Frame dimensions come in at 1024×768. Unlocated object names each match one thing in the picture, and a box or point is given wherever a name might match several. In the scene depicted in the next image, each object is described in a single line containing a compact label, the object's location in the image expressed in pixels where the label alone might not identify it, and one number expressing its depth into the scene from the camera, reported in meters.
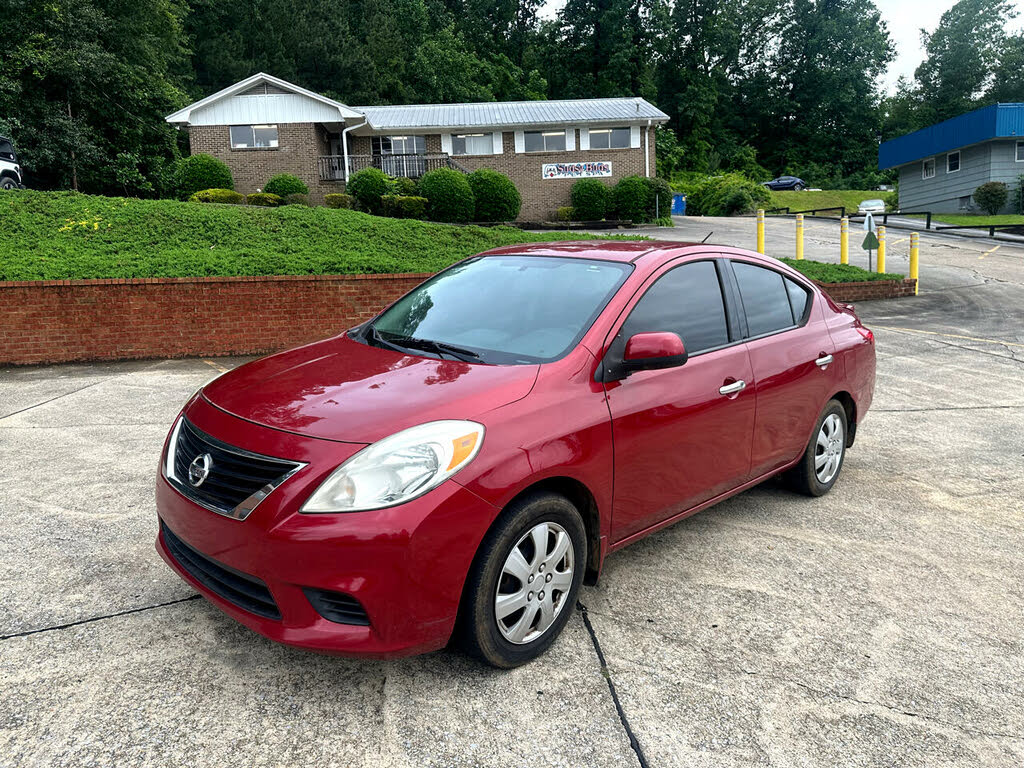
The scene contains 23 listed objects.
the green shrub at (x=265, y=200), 23.44
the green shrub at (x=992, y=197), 33.50
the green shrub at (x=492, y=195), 26.22
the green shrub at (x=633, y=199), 28.86
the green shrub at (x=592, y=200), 29.58
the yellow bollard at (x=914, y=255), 16.23
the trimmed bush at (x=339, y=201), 23.88
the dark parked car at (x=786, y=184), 55.53
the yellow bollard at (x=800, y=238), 18.70
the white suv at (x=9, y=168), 16.72
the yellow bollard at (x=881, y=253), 17.16
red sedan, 2.68
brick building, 30.36
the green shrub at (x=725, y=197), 38.78
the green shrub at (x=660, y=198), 29.22
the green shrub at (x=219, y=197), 23.28
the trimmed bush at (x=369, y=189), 23.88
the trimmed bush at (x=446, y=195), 24.80
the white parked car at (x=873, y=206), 34.50
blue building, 32.75
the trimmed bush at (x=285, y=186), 25.53
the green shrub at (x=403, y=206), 23.50
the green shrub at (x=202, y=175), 26.45
